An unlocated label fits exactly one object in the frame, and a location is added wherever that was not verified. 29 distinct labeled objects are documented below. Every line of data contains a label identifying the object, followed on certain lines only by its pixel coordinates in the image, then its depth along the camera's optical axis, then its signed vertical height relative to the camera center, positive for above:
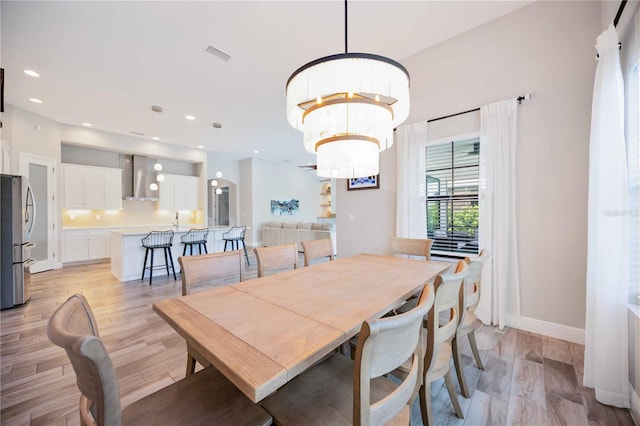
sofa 6.76 -0.60
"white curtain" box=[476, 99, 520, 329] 2.57 -0.02
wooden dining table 0.77 -0.46
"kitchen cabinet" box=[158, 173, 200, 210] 7.38 +0.59
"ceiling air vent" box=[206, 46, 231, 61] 3.09 +2.02
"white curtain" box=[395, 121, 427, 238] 3.22 +0.38
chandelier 1.40 +0.68
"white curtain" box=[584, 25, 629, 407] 1.59 -0.22
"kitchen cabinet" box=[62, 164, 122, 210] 5.90 +0.61
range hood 7.03 +0.97
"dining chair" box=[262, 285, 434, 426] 0.71 -0.65
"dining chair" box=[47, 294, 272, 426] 0.64 -0.75
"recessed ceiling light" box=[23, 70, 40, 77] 3.48 +1.96
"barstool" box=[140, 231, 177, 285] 4.52 -0.58
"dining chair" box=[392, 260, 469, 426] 1.13 -0.64
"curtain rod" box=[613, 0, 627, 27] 1.58 +1.31
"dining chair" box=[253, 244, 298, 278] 1.98 -0.38
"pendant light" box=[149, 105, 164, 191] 4.74 +1.98
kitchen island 4.47 -0.81
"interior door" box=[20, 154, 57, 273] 4.88 +0.10
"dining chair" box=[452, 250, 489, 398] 1.49 -0.60
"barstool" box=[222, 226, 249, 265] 5.70 -0.56
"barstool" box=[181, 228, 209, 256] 4.95 -0.55
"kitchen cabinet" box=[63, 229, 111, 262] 5.81 -0.82
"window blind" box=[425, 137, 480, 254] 2.97 +0.22
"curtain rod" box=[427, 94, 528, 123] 2.50 +1.16
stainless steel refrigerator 3.17 -0.43
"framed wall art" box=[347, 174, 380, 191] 3.76 +0.45
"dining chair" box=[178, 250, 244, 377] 1.57 -0.39
